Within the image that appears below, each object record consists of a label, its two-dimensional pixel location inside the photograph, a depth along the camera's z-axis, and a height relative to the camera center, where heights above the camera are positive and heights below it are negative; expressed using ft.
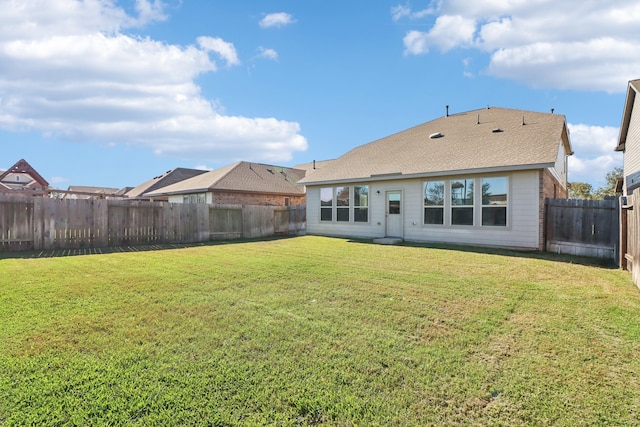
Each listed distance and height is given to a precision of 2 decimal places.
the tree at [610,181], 90.03 +7.61
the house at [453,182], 34.60 +3.42
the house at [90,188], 177.06 +12.33
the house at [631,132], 44.90 +12.05
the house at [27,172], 67.62 +8.12
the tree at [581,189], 99.35 +6.11
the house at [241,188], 64.95 +4.82
